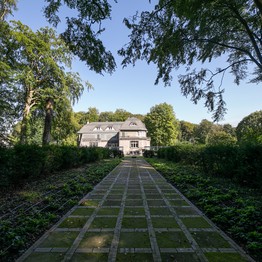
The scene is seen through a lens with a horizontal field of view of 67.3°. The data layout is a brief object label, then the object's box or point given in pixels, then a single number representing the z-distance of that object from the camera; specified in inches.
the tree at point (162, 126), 1738.4
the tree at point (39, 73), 661.9
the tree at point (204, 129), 2164.4
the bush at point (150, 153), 1114.1
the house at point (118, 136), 1561.3
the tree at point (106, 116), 2639.0
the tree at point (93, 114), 2601.4
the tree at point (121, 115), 2583.2
